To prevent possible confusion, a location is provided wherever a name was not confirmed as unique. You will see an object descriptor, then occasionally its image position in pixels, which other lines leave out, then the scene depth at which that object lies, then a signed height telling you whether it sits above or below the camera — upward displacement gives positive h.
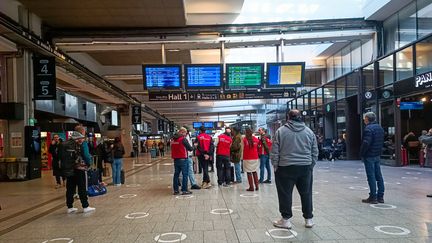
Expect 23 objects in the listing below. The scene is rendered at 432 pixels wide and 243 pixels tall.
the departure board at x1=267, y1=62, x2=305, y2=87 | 14.58 +1.83
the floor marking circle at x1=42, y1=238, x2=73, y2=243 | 5.12 -1.45
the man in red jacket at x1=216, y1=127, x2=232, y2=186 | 10.50 -0.88
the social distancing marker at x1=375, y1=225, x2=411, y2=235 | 4.98 -1.38
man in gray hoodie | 5.35 -0.57
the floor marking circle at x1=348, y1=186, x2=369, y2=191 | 9.25 -1.52
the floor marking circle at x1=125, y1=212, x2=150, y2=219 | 6.55 -1.47
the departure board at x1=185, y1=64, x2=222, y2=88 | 14.30 +1.79
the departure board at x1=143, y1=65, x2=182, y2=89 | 14.16 +1.77
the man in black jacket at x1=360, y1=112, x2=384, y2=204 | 7.14 -0.60
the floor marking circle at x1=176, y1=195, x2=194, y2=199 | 8.61 -1.53
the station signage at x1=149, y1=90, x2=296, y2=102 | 14.34 +1.09
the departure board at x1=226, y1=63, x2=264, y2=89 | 14.47 +1.80
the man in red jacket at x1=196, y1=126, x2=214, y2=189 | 10.31 -0.62
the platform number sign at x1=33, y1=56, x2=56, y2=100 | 14.08 +1.82
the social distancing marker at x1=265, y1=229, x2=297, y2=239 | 4.91 -1.38
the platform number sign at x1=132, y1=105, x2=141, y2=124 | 34.16 +1.08
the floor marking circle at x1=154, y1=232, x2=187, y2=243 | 4.93 -1.40
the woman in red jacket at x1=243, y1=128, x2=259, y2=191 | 9.36 -0.76
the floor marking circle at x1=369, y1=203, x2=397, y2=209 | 6.74 -1.42
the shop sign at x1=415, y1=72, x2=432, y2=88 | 13.16 +1.39
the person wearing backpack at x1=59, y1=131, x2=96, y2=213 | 7.03 -0.72
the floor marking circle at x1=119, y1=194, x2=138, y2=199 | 9.06 -1.59
